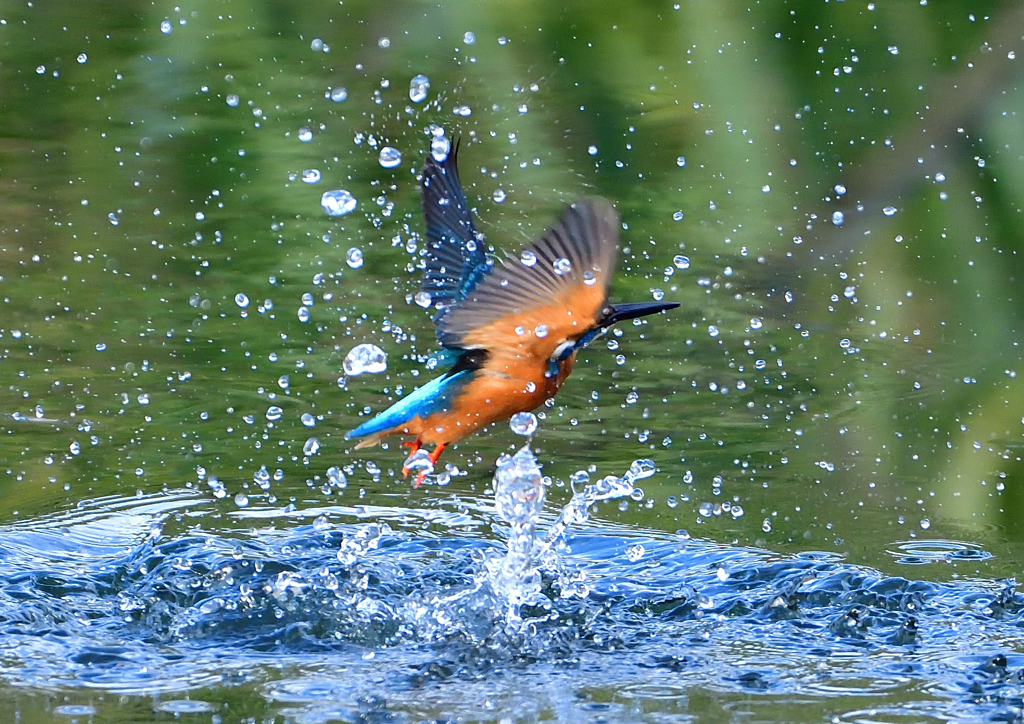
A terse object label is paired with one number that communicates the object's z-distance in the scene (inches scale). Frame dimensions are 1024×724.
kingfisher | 216.5
